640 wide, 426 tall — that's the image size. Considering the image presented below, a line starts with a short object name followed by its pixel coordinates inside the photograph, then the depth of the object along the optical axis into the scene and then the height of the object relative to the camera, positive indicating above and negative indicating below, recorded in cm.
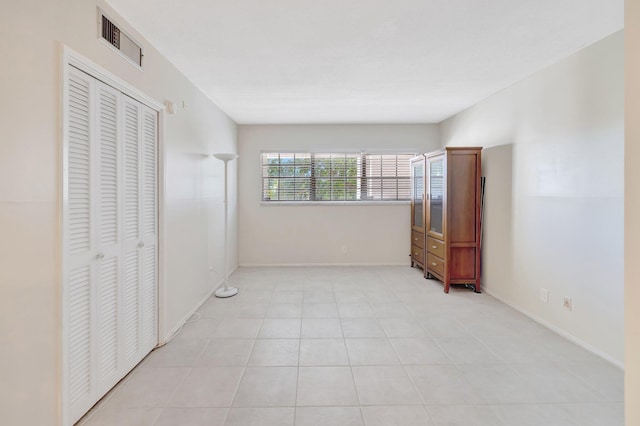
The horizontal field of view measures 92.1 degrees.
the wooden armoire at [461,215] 390 -3
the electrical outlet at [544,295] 293 -79
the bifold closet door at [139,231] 216 -13
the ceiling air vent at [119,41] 186 +114
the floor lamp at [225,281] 377 -87
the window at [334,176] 542 +65
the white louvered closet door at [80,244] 160 -17
